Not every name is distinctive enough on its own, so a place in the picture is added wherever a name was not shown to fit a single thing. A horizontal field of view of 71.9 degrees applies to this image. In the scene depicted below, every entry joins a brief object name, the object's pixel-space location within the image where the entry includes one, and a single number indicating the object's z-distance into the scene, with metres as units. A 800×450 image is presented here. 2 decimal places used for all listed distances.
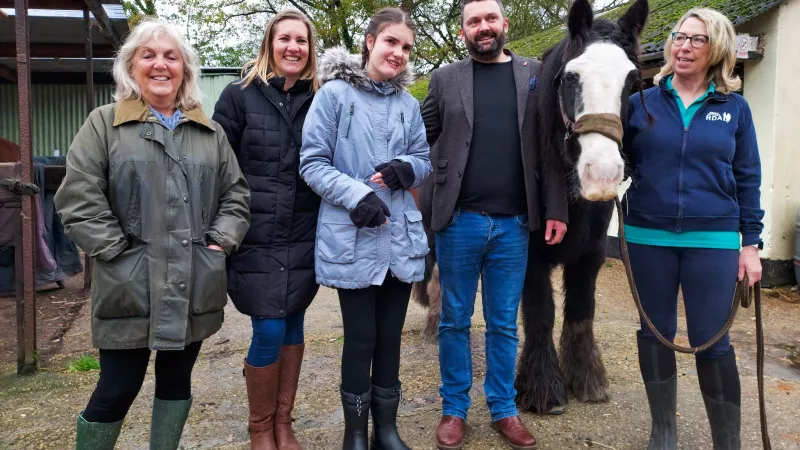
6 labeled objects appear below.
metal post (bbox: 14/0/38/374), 3.46
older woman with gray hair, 1.77
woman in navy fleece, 2.14
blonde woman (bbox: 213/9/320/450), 2.23
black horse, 2.04
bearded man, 2.40
